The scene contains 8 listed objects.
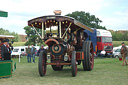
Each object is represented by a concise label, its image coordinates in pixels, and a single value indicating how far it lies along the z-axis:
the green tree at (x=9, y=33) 76.62
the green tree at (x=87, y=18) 55.22
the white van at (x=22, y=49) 37.41
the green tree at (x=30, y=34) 44.67
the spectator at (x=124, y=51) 15.18
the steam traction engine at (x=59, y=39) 9.63
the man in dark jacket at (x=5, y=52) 10.03
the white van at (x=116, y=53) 29.14
